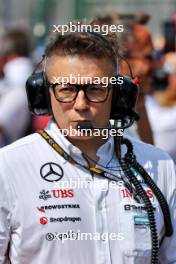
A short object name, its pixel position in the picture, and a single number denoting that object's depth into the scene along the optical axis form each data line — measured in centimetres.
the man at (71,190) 725
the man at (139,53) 1097
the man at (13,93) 1678
